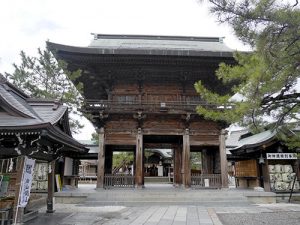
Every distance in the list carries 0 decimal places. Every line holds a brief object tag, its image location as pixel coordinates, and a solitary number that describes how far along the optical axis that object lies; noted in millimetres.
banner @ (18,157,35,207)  8180
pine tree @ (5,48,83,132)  17991
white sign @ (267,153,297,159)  15844
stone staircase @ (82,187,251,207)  13547
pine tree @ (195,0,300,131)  5805
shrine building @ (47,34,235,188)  15273
